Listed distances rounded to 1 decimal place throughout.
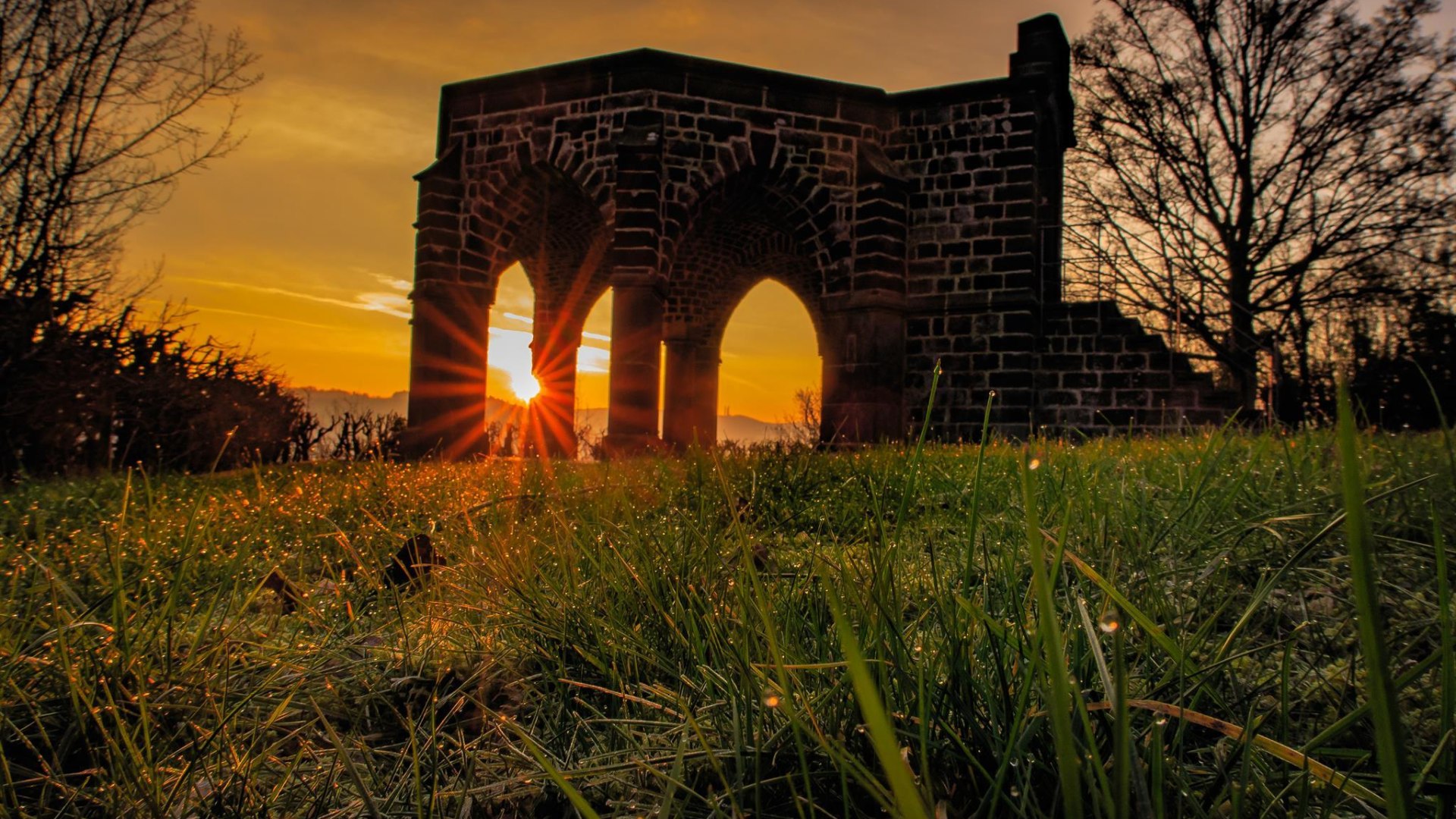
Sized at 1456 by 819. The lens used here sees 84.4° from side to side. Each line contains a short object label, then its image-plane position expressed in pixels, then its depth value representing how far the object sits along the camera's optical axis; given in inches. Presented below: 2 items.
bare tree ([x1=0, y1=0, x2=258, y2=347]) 322.3
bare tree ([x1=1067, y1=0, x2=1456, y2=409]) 588.1
